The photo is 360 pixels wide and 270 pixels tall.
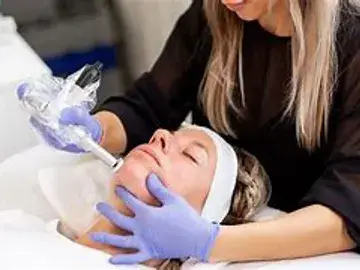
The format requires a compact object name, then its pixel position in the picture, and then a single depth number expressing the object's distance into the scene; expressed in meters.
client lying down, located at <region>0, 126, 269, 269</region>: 1.36
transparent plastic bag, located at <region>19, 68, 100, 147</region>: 1.50
